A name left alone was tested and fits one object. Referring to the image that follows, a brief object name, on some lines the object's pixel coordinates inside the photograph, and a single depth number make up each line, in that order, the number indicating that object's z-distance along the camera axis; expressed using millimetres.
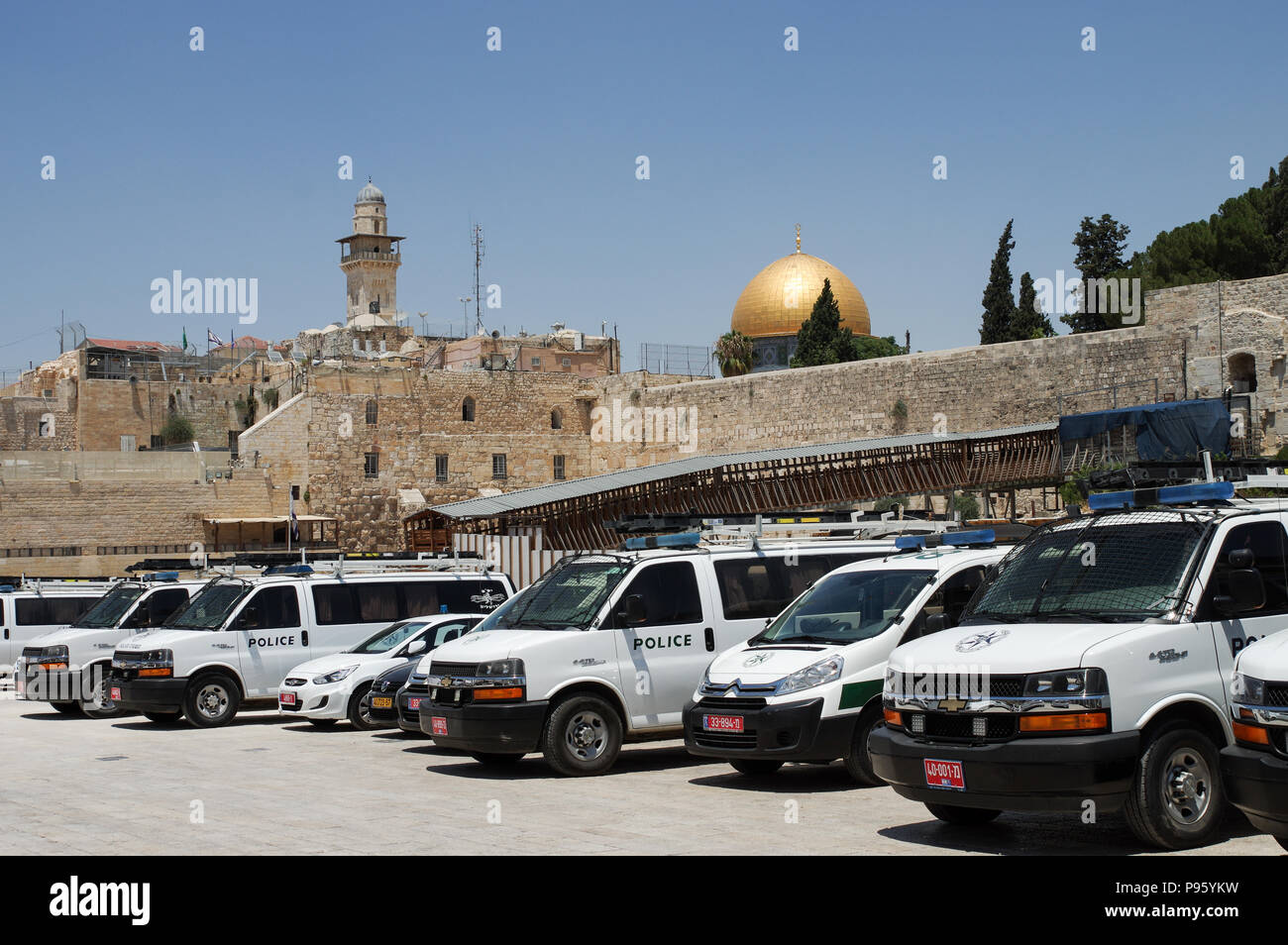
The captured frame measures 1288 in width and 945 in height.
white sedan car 15508
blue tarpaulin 29562
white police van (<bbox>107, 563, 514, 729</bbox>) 16359
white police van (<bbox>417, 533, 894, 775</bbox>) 11242
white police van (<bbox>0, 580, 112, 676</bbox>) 22250
